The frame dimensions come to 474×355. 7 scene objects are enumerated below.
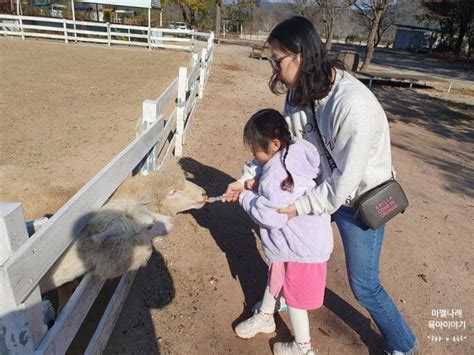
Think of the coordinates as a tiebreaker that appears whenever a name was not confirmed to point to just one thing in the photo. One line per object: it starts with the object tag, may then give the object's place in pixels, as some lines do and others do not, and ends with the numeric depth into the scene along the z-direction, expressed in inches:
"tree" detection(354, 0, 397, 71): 580.1
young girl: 74.4
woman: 67.1
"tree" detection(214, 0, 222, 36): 1377.2
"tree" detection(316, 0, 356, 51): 897.8
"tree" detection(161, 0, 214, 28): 1507.1
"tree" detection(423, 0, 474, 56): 1317.7
